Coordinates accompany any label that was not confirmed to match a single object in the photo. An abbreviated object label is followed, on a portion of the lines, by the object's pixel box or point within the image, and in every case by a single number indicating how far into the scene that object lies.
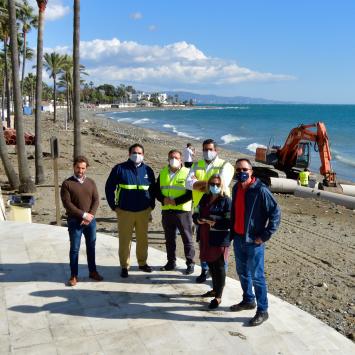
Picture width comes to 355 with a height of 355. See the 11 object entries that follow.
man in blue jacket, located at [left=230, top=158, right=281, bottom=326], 4.84
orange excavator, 18.14
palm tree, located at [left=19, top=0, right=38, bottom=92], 30.38
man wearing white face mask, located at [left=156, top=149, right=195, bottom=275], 6.18
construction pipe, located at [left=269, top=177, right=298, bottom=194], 16.69
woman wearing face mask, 5.23
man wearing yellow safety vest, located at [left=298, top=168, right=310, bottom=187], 17.22
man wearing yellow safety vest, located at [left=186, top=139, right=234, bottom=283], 5.88
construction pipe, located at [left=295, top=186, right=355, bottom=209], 15.05
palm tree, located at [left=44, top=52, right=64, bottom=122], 54.00
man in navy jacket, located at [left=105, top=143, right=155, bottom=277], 6.03
